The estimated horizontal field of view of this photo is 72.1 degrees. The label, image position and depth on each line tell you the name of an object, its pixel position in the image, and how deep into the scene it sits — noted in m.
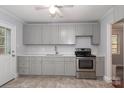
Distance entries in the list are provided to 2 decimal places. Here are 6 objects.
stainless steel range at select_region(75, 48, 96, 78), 3.02
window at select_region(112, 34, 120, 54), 4.67
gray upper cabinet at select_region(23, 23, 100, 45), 3.34
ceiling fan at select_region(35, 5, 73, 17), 1.69
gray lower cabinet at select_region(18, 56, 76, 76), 3.15
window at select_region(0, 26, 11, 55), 2.56
